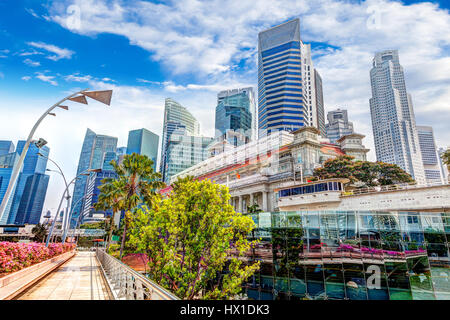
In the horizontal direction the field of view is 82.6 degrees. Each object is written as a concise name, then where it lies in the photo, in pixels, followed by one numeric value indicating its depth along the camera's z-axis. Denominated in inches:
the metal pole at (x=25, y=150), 403.7
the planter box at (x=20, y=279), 361.3
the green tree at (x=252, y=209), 1822.1
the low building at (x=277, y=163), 2544.3
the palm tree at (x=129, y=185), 1087.0
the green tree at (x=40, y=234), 2472.9
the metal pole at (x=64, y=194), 1053.0
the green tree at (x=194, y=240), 650.8
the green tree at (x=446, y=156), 1376.7
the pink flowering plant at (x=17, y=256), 465.5
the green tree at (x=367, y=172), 1939.0
